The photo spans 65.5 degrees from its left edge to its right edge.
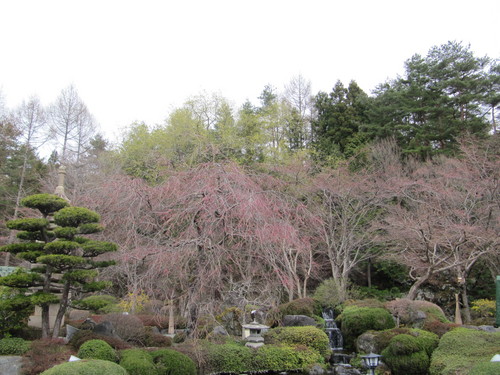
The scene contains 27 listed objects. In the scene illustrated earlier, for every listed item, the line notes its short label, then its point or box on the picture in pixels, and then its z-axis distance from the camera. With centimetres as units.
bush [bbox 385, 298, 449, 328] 1100
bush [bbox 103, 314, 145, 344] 877
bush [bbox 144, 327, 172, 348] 890
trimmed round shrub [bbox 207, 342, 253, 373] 852
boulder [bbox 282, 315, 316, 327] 1113
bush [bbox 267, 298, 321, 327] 1120
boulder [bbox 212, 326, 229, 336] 943
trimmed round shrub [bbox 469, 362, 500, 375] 606
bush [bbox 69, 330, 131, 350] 762
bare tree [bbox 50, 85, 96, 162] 2288
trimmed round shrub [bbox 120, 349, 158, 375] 678
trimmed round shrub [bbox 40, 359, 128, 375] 554
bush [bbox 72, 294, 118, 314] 787
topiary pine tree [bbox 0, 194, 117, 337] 774
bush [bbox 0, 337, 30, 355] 751
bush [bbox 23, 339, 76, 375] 672
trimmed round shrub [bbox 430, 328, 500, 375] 778
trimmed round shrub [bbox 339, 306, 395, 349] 1120
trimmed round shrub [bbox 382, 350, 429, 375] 863
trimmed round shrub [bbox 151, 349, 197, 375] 724
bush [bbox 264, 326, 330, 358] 1006
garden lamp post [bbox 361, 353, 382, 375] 656
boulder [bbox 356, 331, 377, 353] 1041
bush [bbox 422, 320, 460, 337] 978
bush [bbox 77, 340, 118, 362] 679
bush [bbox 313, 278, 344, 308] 1373
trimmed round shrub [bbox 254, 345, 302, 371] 913
